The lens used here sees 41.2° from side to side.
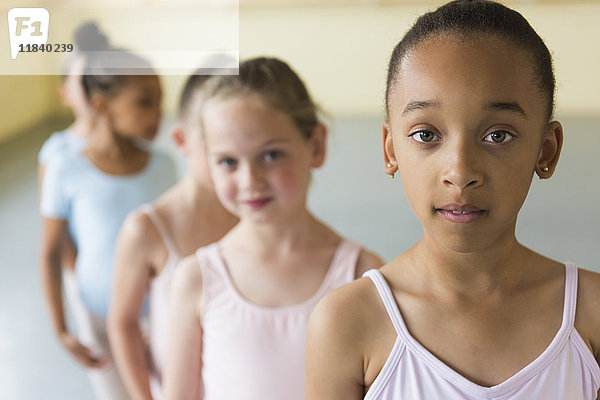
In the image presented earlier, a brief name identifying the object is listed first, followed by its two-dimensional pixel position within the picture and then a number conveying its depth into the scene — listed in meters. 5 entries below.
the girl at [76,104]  1.75
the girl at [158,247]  1.31
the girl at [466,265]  0.69
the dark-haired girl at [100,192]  1.62
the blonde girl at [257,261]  1.05
